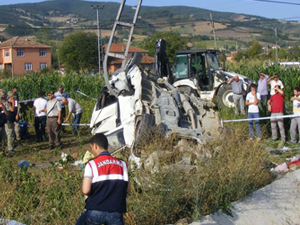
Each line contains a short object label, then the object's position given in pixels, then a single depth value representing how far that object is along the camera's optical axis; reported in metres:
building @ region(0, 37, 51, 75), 89.38
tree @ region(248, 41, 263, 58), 62.41
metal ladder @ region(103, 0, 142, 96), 12.43
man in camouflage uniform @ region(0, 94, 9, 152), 12.64
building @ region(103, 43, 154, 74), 65.09
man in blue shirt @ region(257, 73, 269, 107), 17.61
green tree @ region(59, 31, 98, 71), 69.00
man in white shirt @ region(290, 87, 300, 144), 12.52
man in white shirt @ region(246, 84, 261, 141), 13.32
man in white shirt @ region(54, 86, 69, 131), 16.56
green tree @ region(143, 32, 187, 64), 53.50
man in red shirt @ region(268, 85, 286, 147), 12.91
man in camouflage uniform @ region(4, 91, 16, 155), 12.75
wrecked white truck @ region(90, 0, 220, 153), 9.94
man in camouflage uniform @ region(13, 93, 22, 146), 14.08
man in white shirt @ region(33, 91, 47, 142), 14.53
